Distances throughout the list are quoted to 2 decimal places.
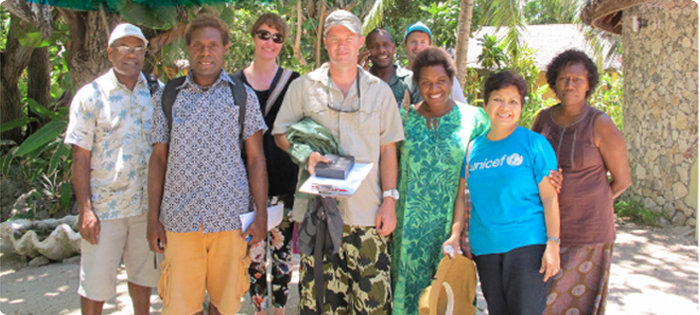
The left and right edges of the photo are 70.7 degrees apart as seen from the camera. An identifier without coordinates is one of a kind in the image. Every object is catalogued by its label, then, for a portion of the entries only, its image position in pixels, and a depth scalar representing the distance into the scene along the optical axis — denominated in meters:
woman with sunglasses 3.20
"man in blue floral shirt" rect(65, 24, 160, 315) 2.78
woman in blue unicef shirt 2.45
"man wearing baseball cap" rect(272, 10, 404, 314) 2.71
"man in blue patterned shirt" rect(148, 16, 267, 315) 2.61
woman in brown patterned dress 2.68
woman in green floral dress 2.79
